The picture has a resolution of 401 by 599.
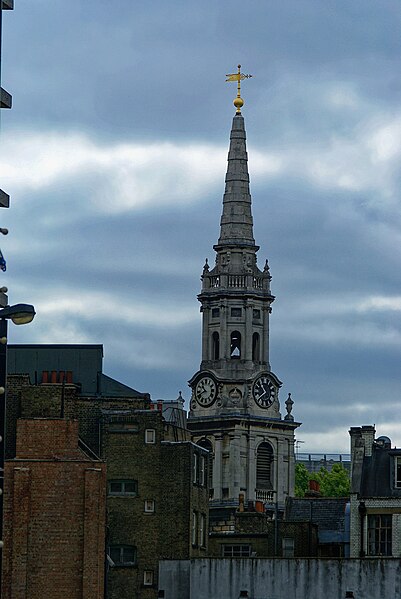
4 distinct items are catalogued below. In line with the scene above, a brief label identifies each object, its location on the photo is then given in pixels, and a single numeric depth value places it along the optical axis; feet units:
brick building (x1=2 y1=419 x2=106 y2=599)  330.54
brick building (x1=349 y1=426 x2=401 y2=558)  406.41
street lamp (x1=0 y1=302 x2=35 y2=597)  196.85
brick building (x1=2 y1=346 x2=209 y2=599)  385.91
